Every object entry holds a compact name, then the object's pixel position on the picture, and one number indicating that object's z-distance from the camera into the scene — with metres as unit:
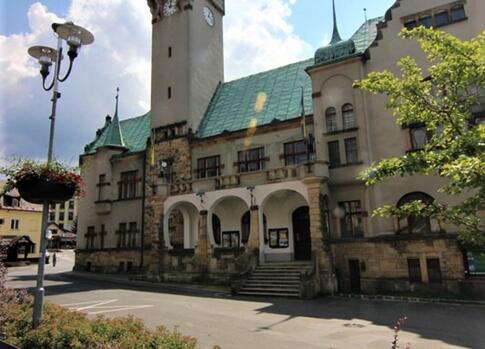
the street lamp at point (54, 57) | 9.80
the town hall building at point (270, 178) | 20.34
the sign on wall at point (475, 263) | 18.11
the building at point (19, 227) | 46.62
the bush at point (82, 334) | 6.47
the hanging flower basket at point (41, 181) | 9.28
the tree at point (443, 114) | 7.14
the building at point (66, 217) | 87.69
